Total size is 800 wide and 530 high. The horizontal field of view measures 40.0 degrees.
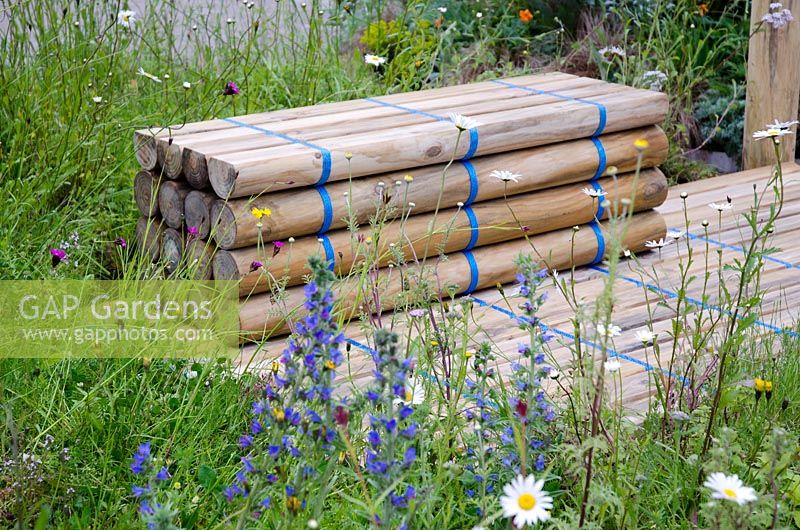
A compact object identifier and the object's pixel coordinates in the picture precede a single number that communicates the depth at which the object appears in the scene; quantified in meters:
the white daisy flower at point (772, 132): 2.62
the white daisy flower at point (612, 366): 2.32
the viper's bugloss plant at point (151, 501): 1.57
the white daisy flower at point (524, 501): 1.64
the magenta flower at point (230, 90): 3.74
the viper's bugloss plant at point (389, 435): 1.67
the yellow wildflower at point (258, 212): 3.35
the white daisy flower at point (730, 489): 1.62
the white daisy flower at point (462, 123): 2.86
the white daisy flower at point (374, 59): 4.85
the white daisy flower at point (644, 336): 2.43
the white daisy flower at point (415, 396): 2.12
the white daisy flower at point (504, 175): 3.05
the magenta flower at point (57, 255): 2.94
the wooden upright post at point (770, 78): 6.08
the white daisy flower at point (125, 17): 3.98
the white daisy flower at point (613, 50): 5.96
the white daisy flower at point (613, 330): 2.02
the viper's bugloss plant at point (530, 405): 1.96
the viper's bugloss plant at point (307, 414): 1.66
